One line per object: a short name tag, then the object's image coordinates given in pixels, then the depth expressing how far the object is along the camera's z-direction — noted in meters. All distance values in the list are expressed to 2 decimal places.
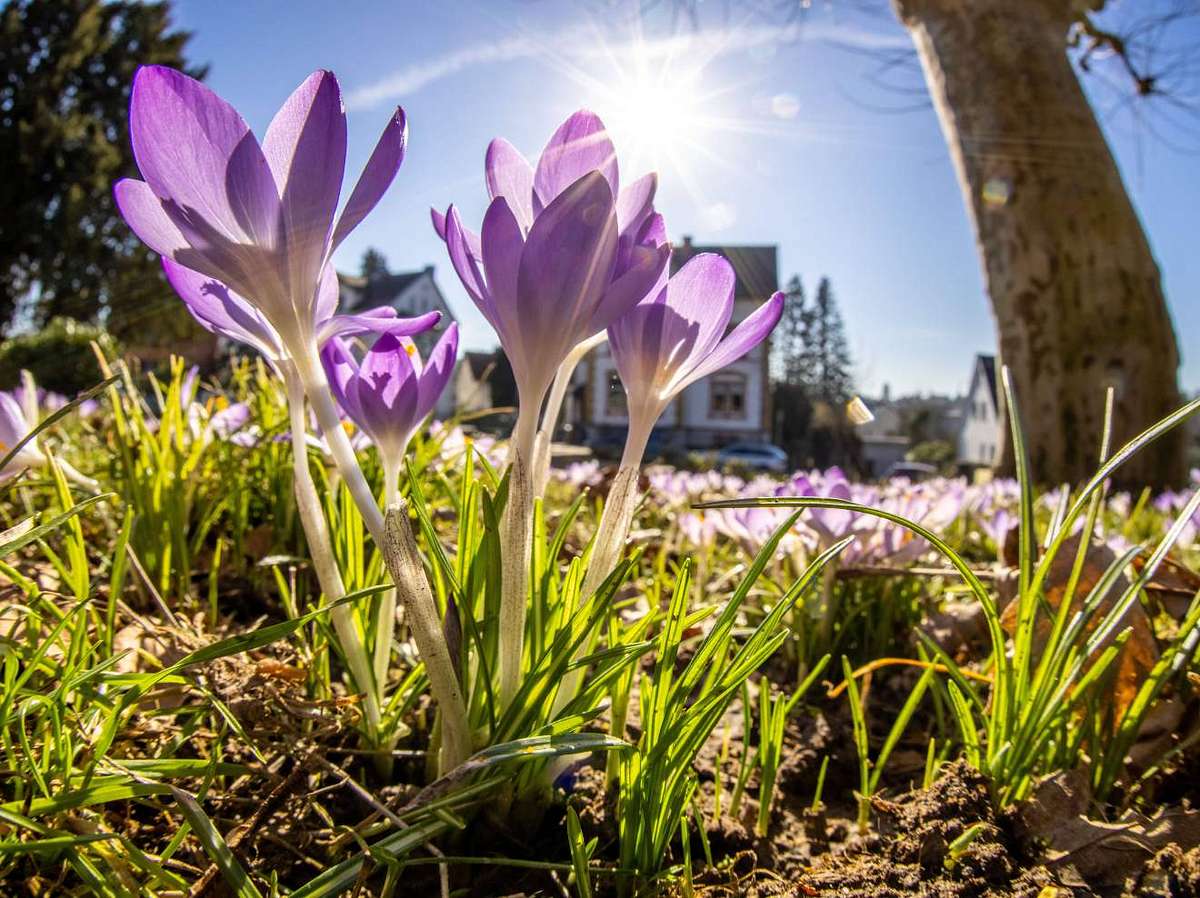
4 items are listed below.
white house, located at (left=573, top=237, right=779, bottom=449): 30.38
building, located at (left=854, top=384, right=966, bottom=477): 47.69
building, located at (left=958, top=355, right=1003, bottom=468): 42.69
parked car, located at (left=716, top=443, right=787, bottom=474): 28.60
